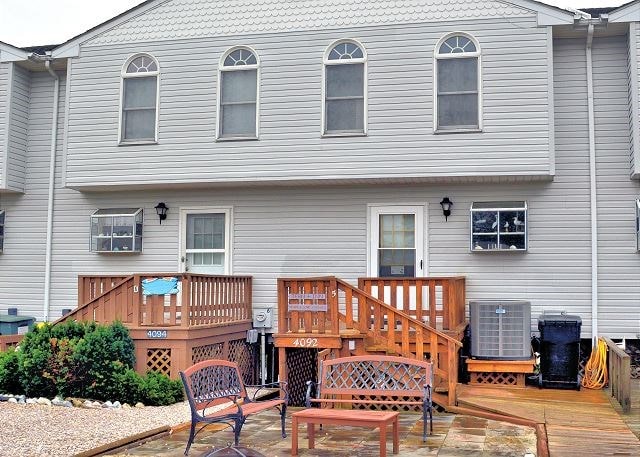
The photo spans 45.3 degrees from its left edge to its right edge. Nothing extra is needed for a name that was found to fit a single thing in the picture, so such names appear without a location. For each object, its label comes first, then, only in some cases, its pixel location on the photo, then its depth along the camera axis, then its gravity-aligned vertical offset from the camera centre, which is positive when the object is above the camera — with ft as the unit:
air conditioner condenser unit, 35.91 -2.08
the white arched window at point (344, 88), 41.73 +10.66
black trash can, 35.53 -3.12
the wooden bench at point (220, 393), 22.78 -3.65
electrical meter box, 43.24 -2.07
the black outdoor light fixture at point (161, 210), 45.39 +4.16
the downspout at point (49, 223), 47.75 +3.48
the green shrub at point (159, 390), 32.68 -4.74
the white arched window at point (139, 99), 44.60 +10.60
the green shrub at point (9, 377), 33.58 -4.32
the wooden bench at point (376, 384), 25.18 -3.51
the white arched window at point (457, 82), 40.34 +10.67
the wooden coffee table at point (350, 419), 21.80 -3.96
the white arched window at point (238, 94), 43.14 +10.60
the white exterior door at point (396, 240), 42.32 +2.42
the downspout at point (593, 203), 39.83 +4.36
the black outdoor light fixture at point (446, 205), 41.50 +4.26
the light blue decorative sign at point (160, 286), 35.32 -0.26
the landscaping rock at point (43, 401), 31.91 -5.09
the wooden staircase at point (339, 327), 33.32 -1.95
